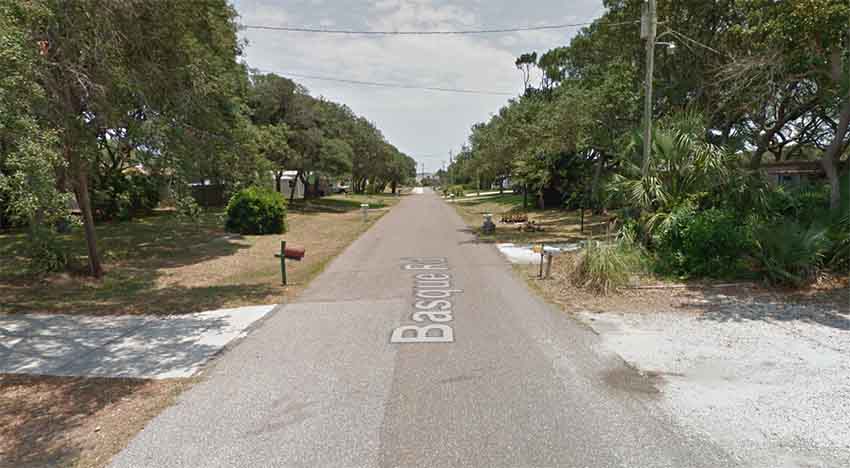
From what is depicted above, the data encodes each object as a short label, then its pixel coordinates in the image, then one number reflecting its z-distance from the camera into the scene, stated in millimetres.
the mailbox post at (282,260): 8532
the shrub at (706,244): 7859
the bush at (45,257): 9133
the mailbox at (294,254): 9199
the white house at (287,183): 41688
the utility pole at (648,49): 9094
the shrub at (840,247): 7477
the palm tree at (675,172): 8758
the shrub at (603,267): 7676
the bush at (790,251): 7207
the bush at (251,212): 17016
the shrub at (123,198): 18250
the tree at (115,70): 5812
